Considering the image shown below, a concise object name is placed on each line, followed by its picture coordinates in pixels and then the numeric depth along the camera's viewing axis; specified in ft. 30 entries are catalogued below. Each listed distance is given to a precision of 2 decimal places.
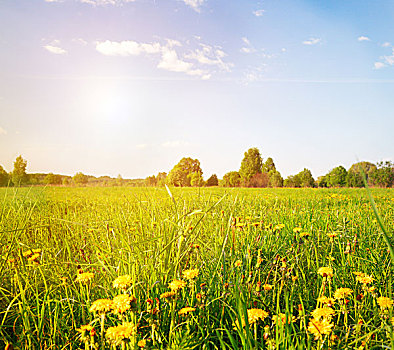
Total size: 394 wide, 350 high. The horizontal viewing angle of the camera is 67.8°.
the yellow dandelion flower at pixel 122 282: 4.30
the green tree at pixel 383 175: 97.04
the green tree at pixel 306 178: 118.54
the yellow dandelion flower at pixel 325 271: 4.84
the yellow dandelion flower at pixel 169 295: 4.30
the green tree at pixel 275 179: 106.36
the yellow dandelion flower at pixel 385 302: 4.06
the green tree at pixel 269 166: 128.79
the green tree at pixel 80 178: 135.23
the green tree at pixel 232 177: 124.06
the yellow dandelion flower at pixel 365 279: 4.87
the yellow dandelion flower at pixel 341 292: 4.40
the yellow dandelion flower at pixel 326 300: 4.24
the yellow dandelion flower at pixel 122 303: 3.78
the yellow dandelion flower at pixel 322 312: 3.87
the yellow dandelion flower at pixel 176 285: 4.38
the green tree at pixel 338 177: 116.87
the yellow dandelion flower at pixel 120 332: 3.48
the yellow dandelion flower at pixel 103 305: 3.87
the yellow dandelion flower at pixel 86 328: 3.76
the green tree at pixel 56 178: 127.07
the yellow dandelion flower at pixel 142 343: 3.46
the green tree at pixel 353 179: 105.19
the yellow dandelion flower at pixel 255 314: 3.90
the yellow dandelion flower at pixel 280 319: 3.95
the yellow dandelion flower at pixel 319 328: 3.65
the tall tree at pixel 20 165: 114.32
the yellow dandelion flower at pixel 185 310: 4.07
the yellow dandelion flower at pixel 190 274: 4.71
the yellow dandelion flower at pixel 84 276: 4.81
